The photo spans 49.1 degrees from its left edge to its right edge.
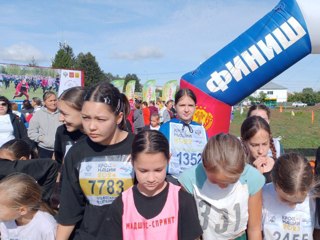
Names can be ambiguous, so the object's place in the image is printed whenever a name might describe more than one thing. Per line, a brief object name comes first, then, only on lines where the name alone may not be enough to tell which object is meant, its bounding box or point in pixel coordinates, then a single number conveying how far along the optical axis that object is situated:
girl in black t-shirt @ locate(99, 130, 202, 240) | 1.73
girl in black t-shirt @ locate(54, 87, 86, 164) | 2.39
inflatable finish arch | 4.65
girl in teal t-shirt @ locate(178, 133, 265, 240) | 1.88
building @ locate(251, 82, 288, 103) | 100.00
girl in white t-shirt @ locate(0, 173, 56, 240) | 2.21
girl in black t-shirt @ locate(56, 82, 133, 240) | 1.85
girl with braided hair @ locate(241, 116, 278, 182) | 2.59
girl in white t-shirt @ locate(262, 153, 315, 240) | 1.96
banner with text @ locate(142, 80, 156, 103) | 21.57
